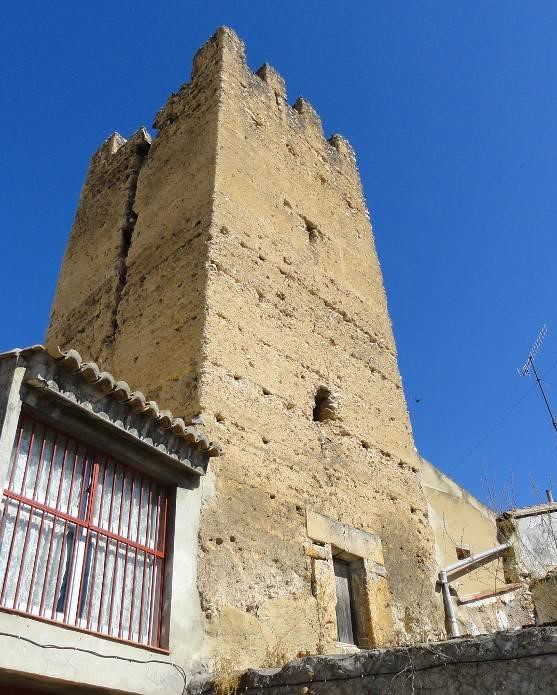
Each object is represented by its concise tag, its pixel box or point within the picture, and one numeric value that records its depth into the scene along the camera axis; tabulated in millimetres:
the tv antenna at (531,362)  11789
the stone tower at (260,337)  6281
